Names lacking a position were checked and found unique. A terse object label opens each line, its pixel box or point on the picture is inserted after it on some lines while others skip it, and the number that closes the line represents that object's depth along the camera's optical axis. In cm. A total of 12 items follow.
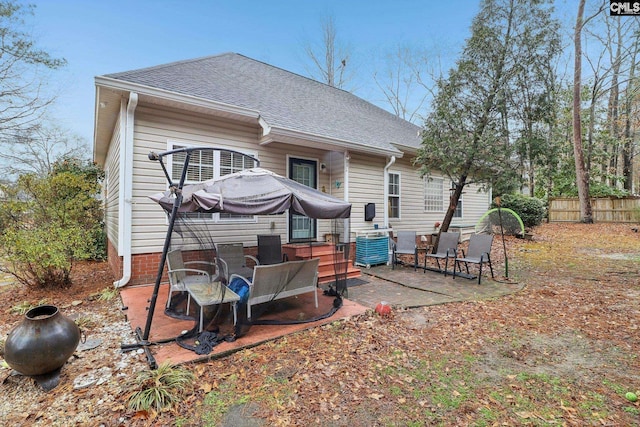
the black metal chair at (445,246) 697
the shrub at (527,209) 1412
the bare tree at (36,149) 1184
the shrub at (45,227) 483
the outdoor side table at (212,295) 335
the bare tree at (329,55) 1956
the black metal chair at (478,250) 632
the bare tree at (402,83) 2106
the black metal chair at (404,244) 753
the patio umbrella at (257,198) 329
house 526
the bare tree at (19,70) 978
